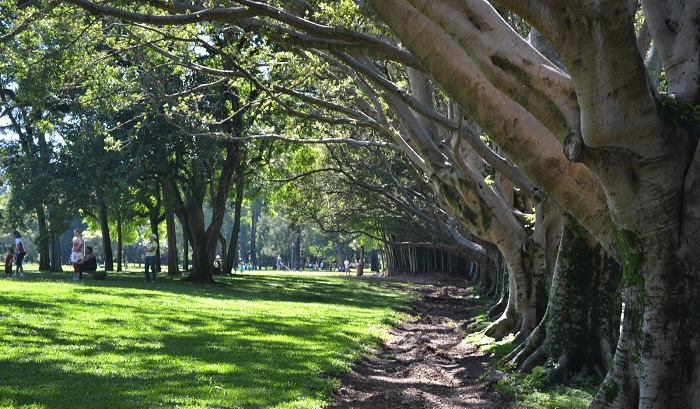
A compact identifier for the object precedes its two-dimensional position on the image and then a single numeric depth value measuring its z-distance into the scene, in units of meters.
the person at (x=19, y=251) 25.70
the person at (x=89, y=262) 28.07
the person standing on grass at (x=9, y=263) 27.30
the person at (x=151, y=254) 28.12
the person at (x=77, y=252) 25.11
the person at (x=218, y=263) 47.22
